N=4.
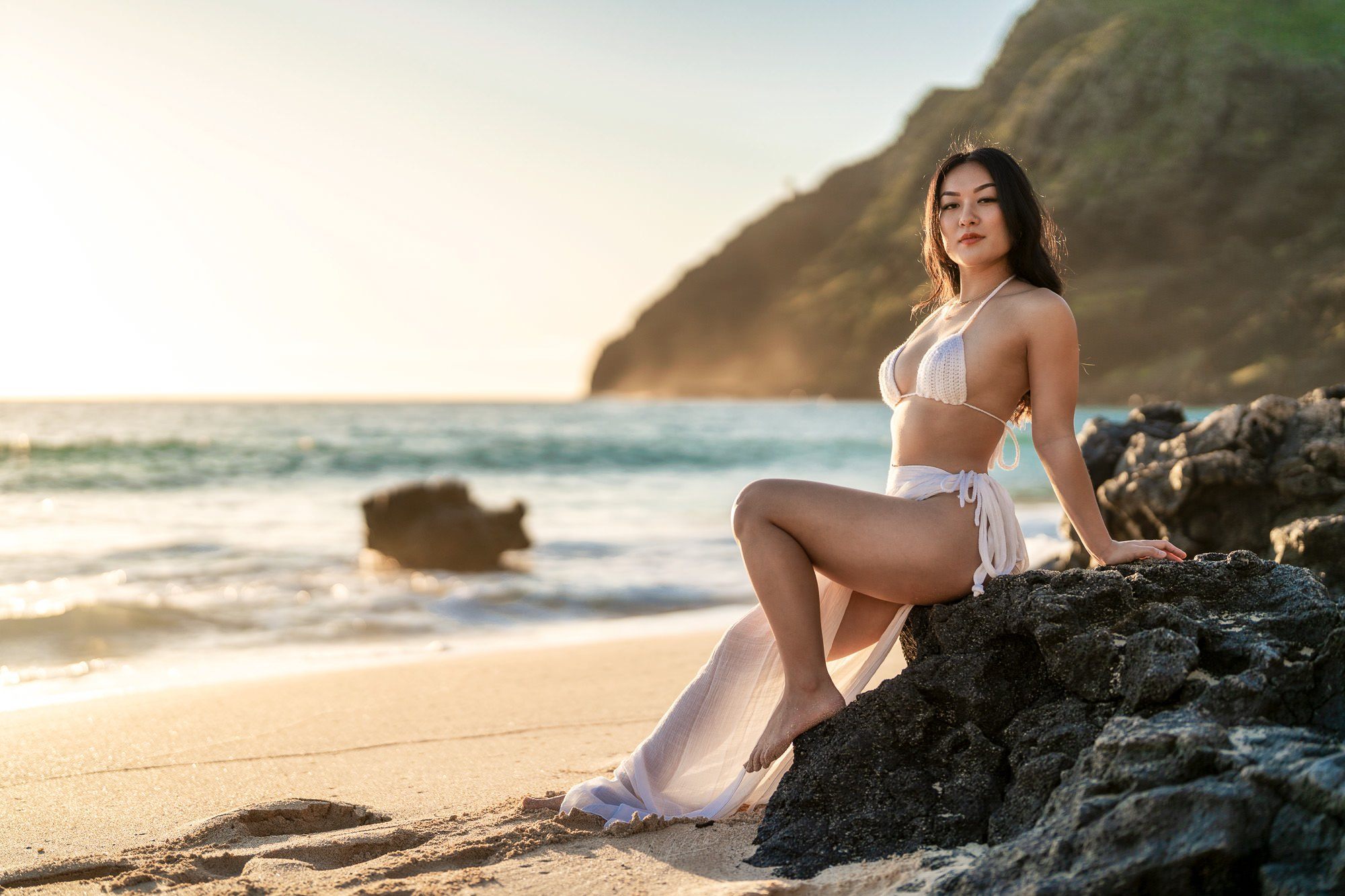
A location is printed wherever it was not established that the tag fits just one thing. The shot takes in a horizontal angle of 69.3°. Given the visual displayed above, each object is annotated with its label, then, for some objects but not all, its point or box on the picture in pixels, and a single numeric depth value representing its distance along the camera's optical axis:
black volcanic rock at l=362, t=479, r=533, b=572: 10.05
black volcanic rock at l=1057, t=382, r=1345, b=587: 4.71
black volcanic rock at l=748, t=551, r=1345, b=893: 1.67
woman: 2.65
